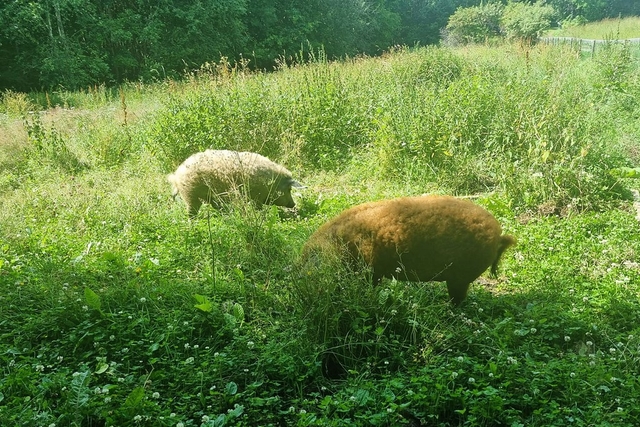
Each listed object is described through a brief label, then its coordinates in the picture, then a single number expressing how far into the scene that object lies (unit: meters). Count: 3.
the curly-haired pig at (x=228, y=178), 6.35
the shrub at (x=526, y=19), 25.70
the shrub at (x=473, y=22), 27.53
